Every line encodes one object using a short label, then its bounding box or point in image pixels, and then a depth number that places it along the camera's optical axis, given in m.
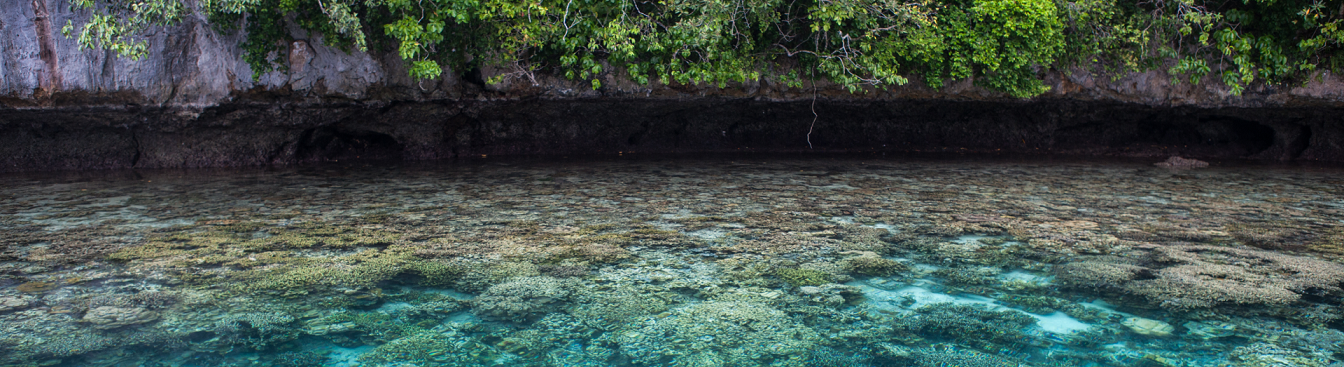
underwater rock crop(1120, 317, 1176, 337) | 3.18
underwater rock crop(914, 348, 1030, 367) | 2.87
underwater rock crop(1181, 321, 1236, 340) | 3.16
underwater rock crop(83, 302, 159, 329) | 3.27
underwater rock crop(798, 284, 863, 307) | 3.65
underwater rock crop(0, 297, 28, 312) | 3.49
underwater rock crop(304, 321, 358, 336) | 3.20
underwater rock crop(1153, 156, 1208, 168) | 10.20
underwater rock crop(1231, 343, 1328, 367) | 2.86
